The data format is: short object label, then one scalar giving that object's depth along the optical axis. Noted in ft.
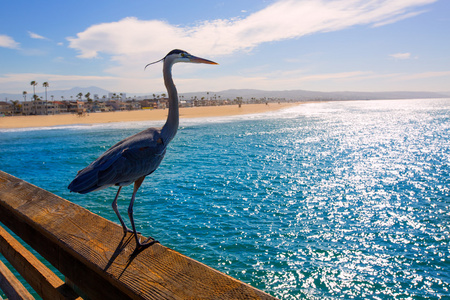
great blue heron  9.07
